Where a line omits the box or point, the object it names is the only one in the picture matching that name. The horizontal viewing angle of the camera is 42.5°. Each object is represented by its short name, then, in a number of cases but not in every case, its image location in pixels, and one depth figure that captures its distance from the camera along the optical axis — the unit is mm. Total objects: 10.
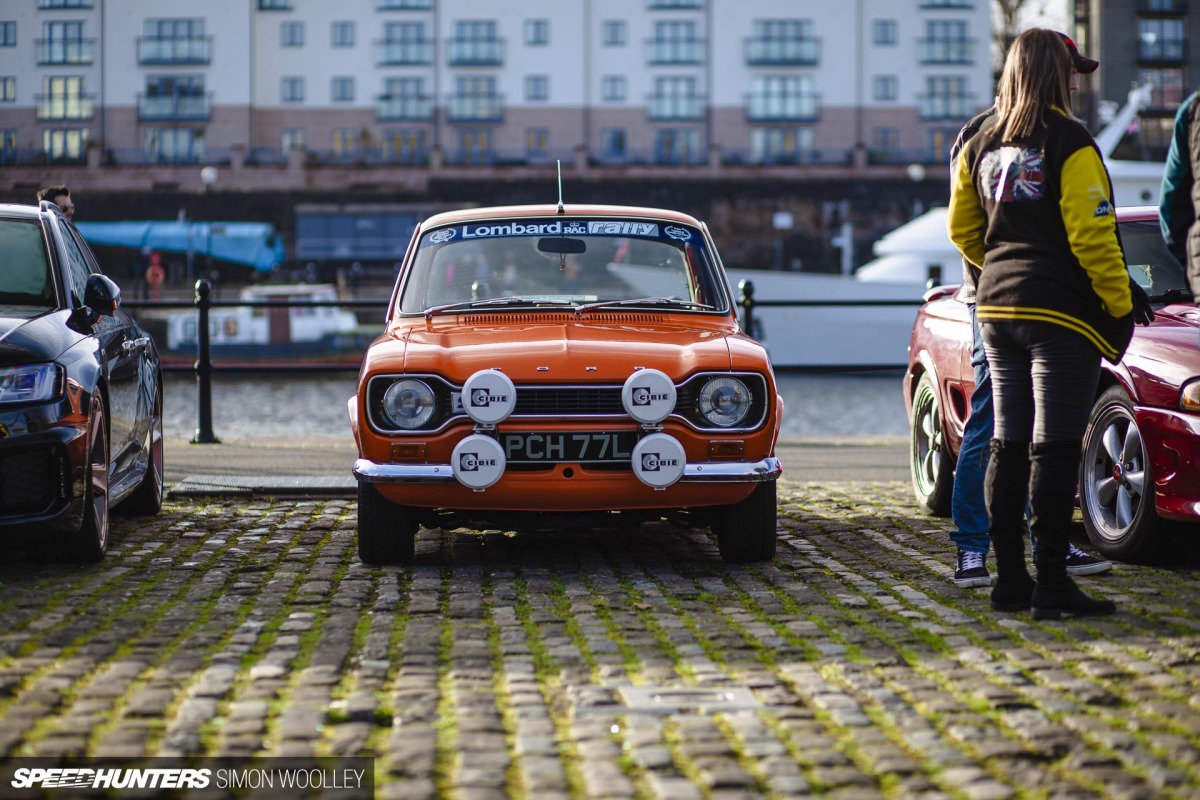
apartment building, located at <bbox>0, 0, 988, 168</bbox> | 74125
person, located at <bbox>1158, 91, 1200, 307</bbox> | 5402
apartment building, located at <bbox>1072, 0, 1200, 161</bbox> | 83625
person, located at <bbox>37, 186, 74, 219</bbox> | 10039
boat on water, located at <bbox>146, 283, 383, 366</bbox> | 46750
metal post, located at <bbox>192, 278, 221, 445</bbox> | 12062
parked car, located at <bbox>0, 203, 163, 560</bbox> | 6000
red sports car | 6004
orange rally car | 6160
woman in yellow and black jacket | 5117
